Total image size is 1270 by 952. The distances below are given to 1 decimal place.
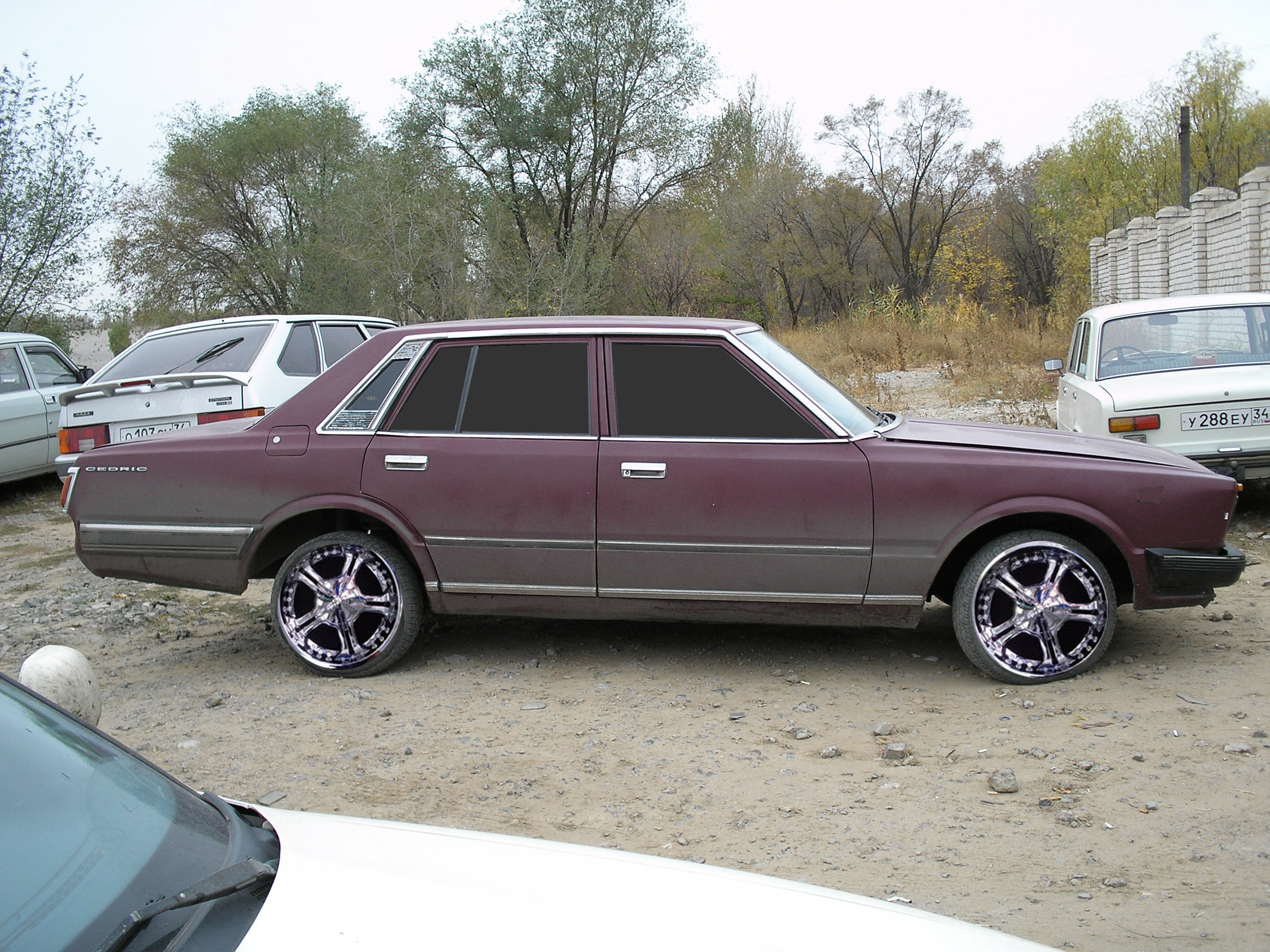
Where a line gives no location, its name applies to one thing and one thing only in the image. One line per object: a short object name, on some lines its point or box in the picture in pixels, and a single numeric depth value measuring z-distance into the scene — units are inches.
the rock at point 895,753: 161.5
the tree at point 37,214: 800.3
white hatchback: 339.9
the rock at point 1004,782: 147.8
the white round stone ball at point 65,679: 144.9
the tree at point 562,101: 1227.9
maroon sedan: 184.7
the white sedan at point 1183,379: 289.9
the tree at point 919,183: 1621.6
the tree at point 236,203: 1362.0
